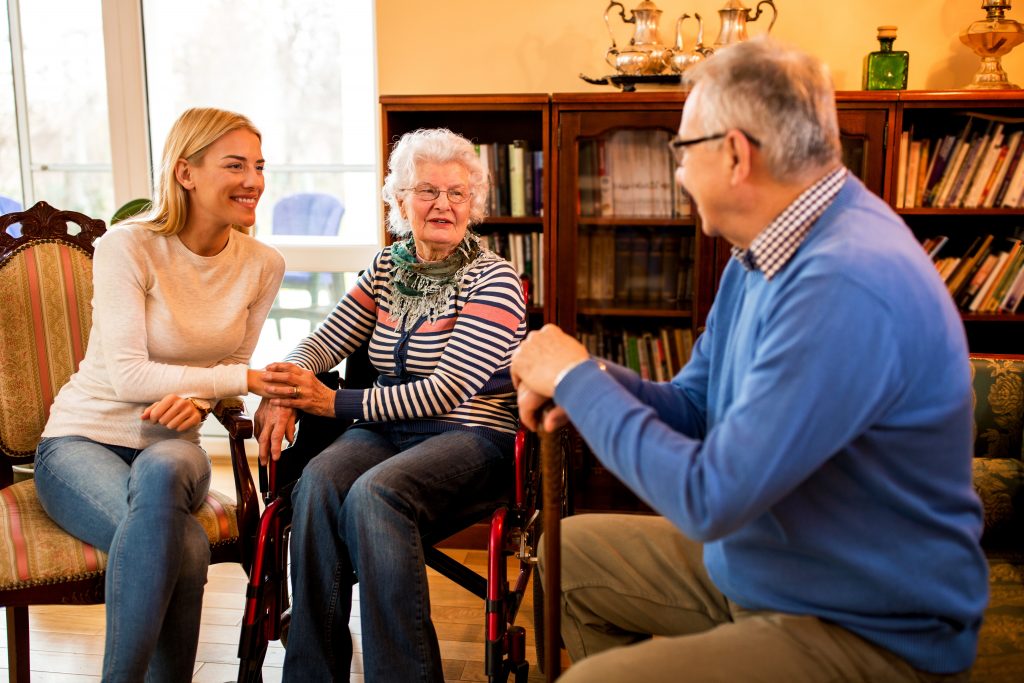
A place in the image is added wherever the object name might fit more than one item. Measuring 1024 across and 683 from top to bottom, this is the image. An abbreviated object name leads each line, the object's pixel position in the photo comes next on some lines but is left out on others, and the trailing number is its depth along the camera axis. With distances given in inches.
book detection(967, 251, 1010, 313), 117.2
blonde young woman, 68.0
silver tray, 117.1
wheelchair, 69.6
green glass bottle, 115.7
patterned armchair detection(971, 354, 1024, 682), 56.8
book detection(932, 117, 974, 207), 115.8
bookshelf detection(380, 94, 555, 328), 114.2
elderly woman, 70.6
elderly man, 42.5
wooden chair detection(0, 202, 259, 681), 70.4
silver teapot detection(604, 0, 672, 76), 117.7
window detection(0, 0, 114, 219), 146.6
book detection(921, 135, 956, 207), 116.1
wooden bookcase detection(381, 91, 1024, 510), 112.6
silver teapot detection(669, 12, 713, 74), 118.6
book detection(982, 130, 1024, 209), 114.6
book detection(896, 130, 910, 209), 115.2
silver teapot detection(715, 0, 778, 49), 117.8
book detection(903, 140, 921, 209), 115.9
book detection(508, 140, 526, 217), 119.8
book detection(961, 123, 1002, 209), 115.1
